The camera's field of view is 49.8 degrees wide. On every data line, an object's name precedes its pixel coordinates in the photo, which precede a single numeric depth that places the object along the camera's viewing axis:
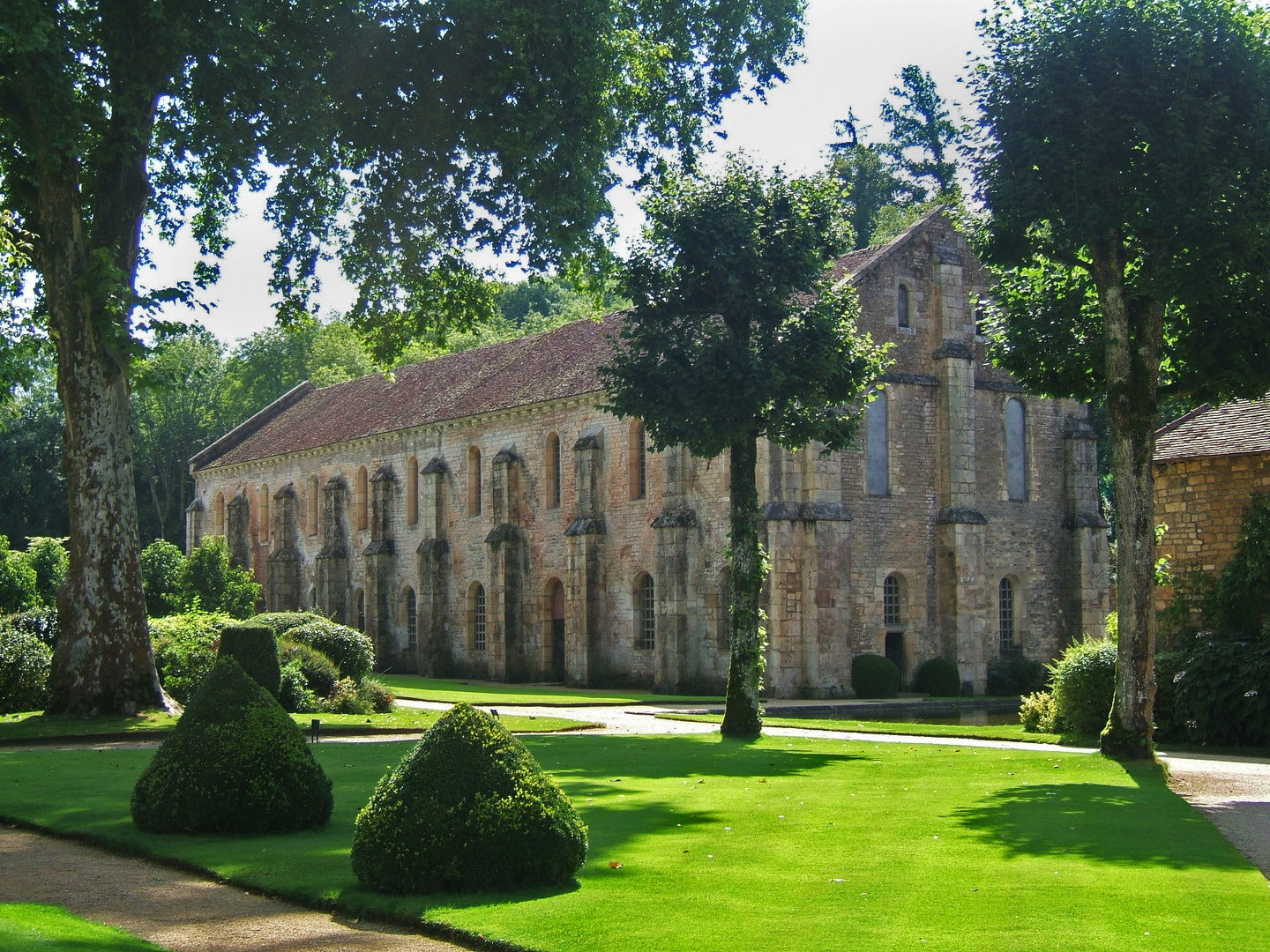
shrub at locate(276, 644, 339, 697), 28.44
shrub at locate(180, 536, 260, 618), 42.59
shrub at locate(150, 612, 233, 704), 27.12
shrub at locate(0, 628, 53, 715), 25.98
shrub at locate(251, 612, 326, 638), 31.17
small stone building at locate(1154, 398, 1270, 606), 24.20
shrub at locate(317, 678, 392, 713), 28.00
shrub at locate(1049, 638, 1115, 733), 22.47
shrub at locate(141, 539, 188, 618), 42.19
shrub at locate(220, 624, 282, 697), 23.97
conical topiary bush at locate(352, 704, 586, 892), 9.67
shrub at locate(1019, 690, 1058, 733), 24.47
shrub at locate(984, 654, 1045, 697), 39.50
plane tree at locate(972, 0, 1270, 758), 17.95
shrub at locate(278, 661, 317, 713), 26.94
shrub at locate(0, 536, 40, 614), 39.47
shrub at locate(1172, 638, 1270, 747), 21.06
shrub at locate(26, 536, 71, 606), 42.53
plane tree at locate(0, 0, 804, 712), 22.19
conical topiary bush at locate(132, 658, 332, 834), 12.20
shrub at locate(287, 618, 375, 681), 30.30
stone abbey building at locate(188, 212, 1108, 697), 37.34
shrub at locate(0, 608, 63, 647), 28.23
